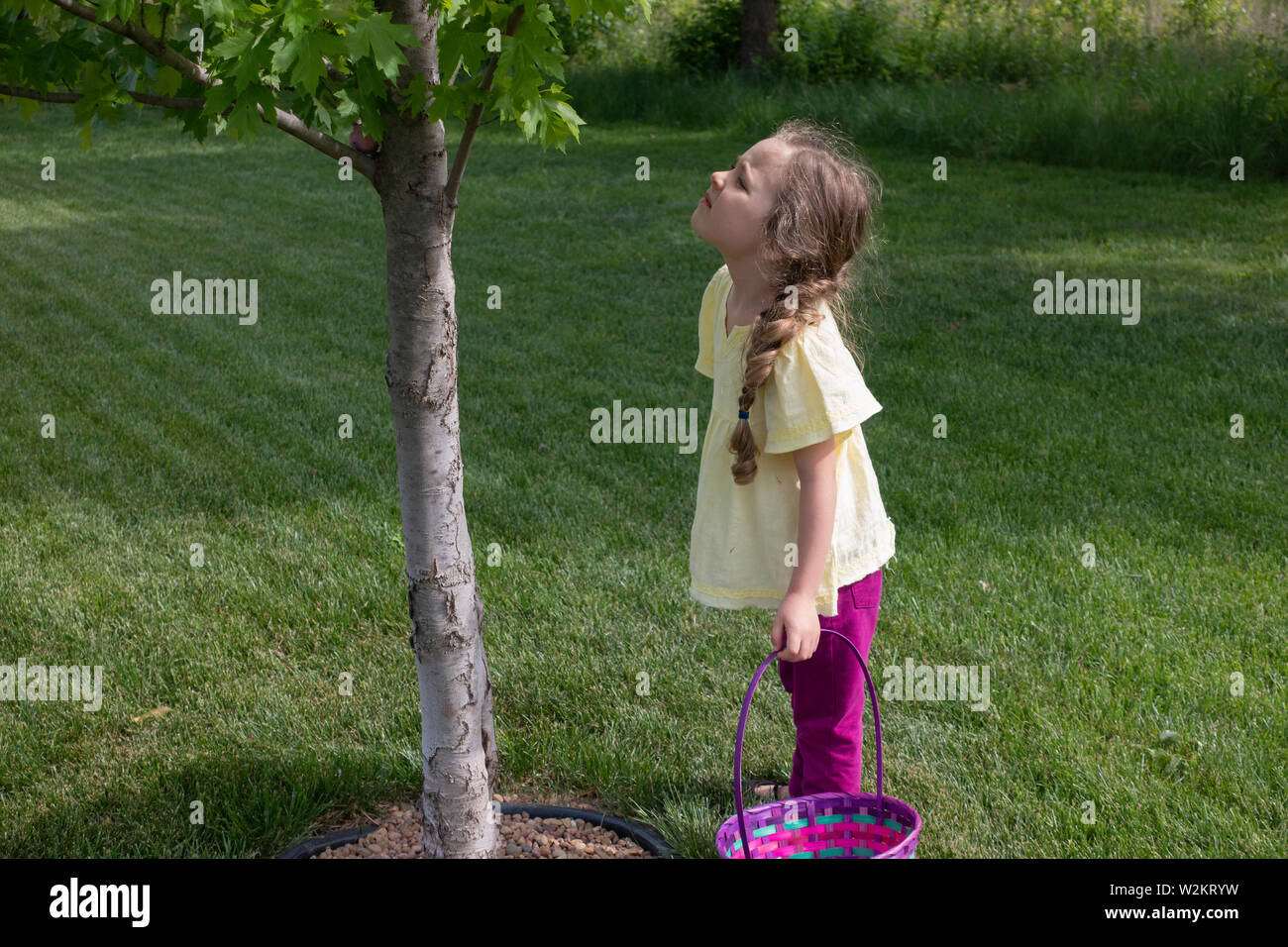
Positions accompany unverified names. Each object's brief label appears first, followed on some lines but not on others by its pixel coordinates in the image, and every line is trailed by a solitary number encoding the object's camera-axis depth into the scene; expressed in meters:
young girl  2.47
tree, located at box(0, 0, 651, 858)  2.01
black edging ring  2.85
